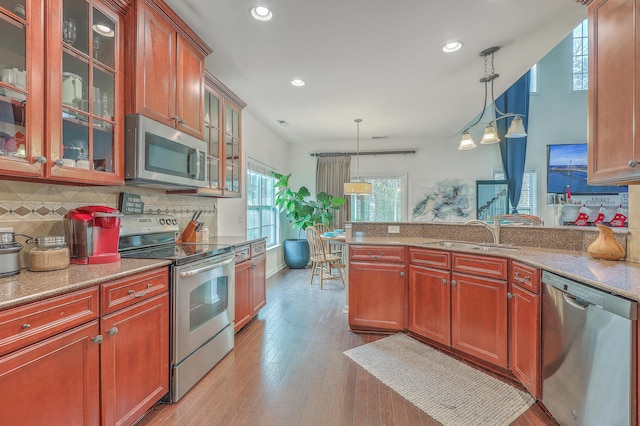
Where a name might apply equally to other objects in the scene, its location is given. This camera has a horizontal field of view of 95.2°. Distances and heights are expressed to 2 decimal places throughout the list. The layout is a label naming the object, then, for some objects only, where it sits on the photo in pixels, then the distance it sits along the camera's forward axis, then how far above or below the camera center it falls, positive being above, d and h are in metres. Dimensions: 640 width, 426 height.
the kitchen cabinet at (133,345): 1.40 -0.72
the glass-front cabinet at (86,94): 1.47 +0.66
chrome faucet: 2.67 -0.15
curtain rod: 6.29 +1.31
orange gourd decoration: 1.89 -0.22
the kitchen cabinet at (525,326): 1.79 -0.74
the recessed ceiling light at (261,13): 2.10 +1.46
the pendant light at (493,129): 3.04 +0.91
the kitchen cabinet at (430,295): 2.48 -0.73
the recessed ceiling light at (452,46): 2.56 +1.49
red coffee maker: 1.66 -0.13
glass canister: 1.44 -0.22
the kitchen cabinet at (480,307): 2.13 -0.73
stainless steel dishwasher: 1.22 -0.67
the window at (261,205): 4.82 +0.12
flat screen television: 5.69 +0.85
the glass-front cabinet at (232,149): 3.22 +0.72
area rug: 1.74 -1.19
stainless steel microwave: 1.87 +0.40
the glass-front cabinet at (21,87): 1.29 +0.56
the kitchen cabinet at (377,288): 2.80 -0.74
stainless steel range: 1.85 -0.58
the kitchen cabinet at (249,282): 2.78 -0.73
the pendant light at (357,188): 4.95 +0.41
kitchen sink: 2.55 -0.30
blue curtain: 5.80 +1.37
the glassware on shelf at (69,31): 1.55 +0.97
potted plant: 5.73 +0.00
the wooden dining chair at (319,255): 4.60 -0.70
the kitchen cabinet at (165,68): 1.88 +1.05
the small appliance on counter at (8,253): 1.31 -0.20
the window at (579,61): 5.86 +3.09
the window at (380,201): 6.42 +0.25
